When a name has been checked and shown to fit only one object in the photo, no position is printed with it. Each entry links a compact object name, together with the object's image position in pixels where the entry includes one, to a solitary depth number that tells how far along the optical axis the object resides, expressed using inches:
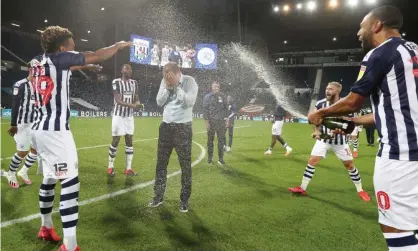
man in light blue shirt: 199.9
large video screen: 1286.9
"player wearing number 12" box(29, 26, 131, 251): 132.7
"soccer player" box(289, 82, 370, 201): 248.7
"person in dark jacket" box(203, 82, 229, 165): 381.7
